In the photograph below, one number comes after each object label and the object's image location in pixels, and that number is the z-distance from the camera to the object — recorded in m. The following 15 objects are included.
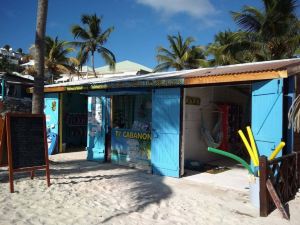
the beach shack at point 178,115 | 6.35
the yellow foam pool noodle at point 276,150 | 5.54
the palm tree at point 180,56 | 28.84
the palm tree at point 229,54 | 19.66
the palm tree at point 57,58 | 24.84
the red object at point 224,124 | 9.84
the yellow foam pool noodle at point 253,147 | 5.59
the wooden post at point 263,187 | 5.05
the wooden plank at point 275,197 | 5.06
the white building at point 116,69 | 27.33
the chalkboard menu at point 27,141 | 6.22
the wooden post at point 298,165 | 6.38
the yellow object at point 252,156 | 5.55
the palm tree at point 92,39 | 25.98
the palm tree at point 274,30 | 17.61
